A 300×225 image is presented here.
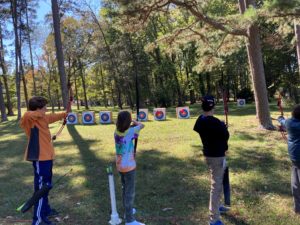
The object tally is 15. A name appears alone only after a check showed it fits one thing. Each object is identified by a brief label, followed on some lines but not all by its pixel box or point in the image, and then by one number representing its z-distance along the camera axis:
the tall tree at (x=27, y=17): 16.67
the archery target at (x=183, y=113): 11.14
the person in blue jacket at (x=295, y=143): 2.84
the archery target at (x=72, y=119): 11.55
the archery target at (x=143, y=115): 11.30
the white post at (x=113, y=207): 2.88
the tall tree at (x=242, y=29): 6.65
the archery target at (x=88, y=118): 11.43
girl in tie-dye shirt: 2.87
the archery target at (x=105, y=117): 11.28
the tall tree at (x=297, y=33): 7.35
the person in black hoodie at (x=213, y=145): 2.71
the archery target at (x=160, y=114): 11.06
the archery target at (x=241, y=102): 16.15
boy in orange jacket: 3.04
